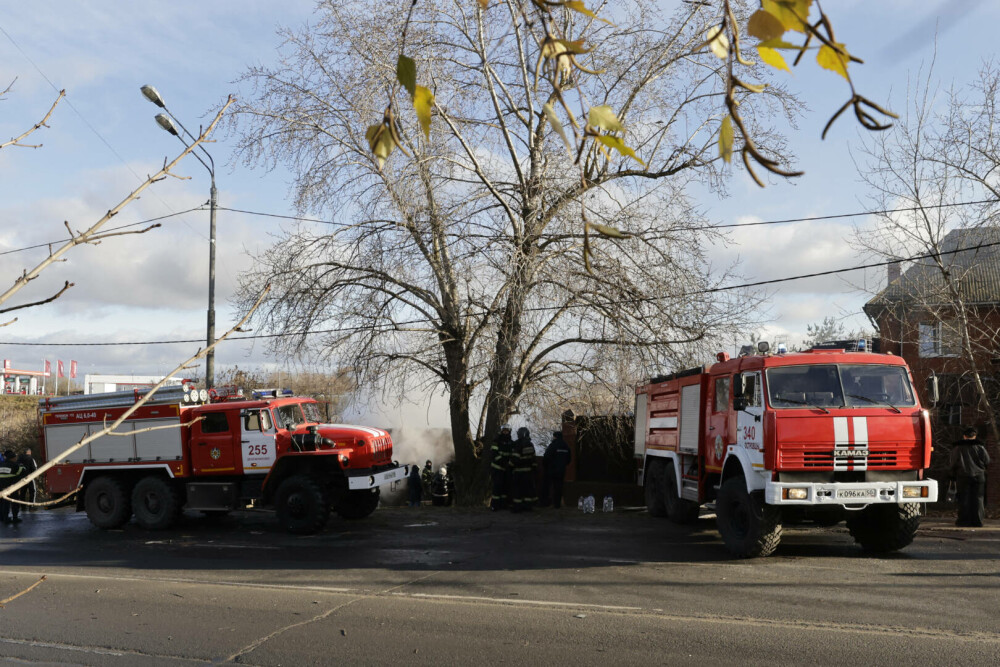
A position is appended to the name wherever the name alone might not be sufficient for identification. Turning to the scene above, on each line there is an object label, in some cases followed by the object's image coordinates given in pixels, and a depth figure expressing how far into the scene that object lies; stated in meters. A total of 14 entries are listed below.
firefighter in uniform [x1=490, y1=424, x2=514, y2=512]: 15.60
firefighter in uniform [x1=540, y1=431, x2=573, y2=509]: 16.22
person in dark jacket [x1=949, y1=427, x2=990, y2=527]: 12.86
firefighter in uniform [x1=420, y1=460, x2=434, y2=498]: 23.69
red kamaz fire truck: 9.68
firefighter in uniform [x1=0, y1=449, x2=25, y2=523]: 16.84
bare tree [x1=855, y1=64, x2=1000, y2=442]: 16.58
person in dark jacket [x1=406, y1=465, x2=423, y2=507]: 21.86
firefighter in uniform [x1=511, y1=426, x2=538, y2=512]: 15.61
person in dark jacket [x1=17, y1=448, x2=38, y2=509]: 16.92
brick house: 17.16
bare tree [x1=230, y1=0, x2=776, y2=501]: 15.73
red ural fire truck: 13.62
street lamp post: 17.80
